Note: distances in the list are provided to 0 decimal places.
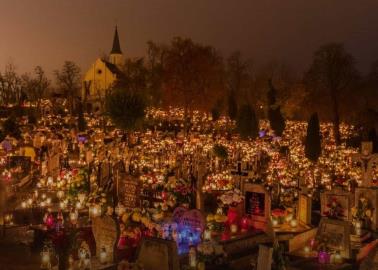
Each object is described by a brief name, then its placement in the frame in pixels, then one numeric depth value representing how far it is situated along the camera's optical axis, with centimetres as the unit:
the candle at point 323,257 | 1099
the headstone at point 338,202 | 1400
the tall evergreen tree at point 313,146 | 2888
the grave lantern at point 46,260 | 1000
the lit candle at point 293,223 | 1436
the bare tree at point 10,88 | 5950
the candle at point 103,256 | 1036
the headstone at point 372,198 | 1454
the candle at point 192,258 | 1015
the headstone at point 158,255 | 922
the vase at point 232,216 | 1345
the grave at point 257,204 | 1343
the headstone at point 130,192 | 1456
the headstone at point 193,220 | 1179
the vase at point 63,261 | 953
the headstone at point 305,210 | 1443
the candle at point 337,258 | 1113
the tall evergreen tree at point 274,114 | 4016
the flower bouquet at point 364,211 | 1436
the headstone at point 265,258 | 901
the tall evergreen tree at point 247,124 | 3834
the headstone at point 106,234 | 1042
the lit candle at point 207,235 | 1174
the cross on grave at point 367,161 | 1686
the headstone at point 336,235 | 1130
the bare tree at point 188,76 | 4303
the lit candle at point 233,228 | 1325
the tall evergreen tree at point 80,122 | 3916
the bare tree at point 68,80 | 6588
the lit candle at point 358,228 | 1338
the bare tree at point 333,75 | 3753
